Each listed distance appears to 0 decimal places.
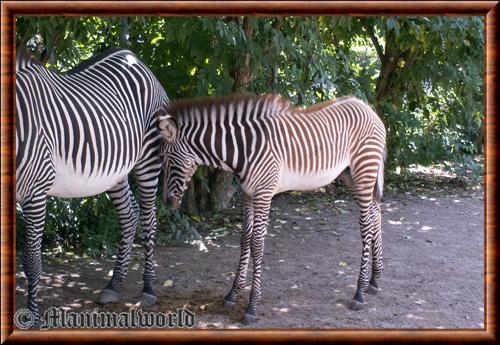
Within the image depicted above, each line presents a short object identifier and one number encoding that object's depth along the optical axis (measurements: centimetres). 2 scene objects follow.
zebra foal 531
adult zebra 465
